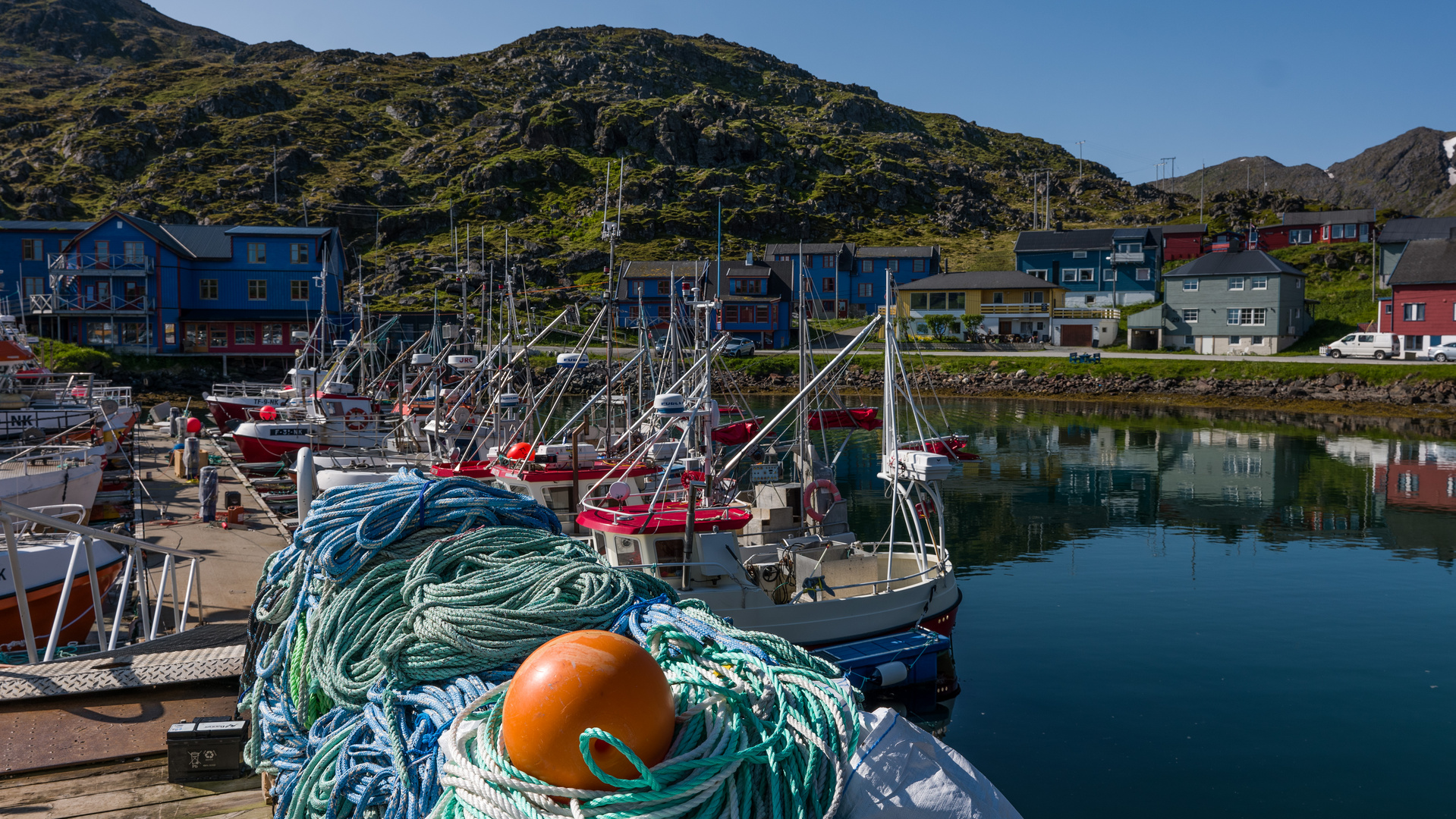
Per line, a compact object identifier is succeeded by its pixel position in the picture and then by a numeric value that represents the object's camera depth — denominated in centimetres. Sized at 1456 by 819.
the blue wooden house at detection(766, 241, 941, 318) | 8544
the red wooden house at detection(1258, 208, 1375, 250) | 8194
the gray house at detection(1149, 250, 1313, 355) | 6272
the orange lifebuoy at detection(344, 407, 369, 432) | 3547
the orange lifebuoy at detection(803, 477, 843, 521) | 1695
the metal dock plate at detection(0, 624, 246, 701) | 636
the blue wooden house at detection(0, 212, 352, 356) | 5781
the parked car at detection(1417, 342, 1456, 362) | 5369
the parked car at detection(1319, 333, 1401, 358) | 5653
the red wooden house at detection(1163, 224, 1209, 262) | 8281
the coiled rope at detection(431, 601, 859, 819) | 321
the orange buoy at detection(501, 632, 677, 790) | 321
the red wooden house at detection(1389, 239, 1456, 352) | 5638
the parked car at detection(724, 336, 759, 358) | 6515
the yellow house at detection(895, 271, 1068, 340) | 7250
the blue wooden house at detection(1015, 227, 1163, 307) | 7812
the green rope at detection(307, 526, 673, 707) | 467
